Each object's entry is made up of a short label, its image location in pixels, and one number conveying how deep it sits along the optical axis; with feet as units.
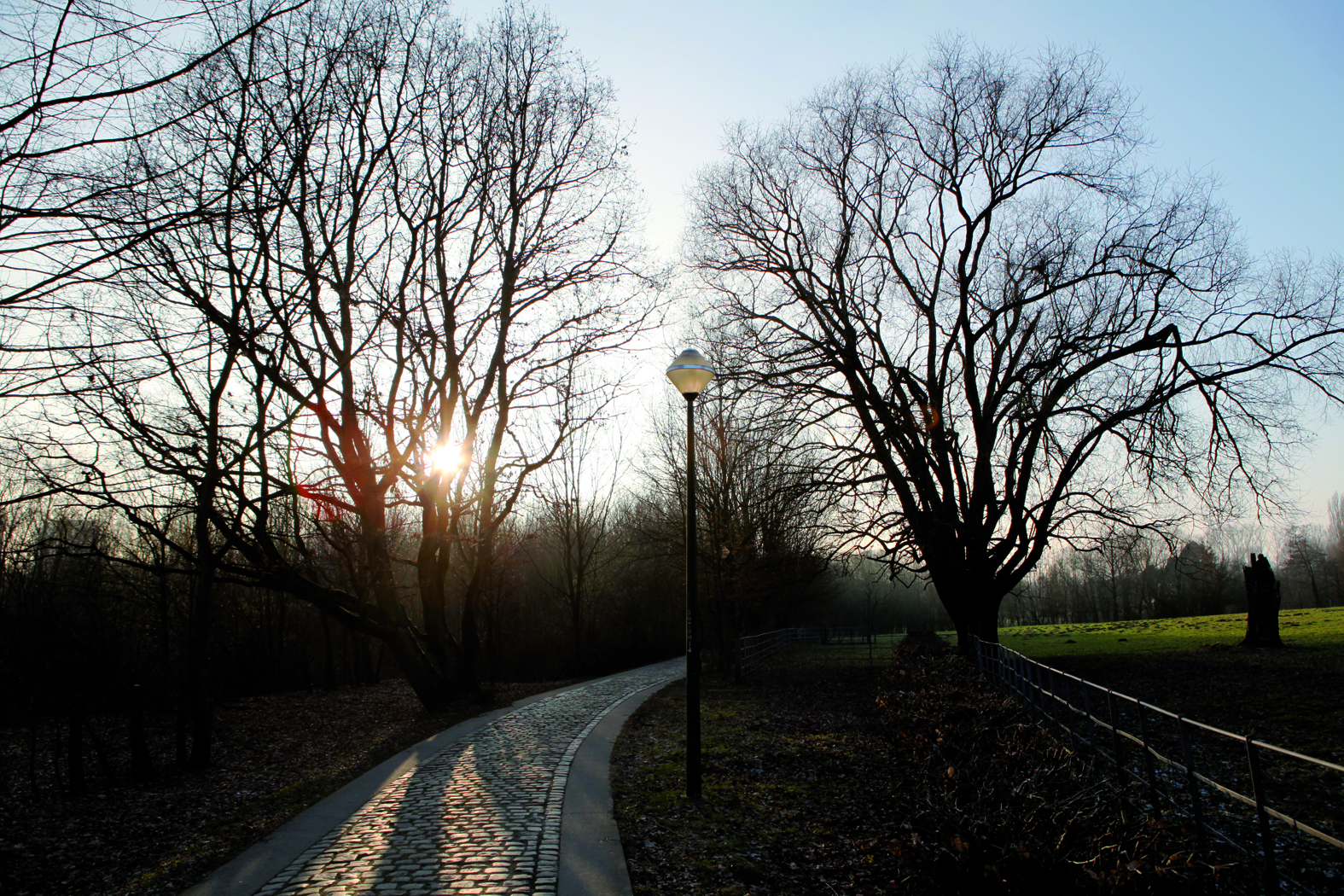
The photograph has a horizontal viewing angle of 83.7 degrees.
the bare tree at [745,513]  58.29
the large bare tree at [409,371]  42.45
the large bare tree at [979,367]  53.83
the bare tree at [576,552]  104.47
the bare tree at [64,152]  10.99
